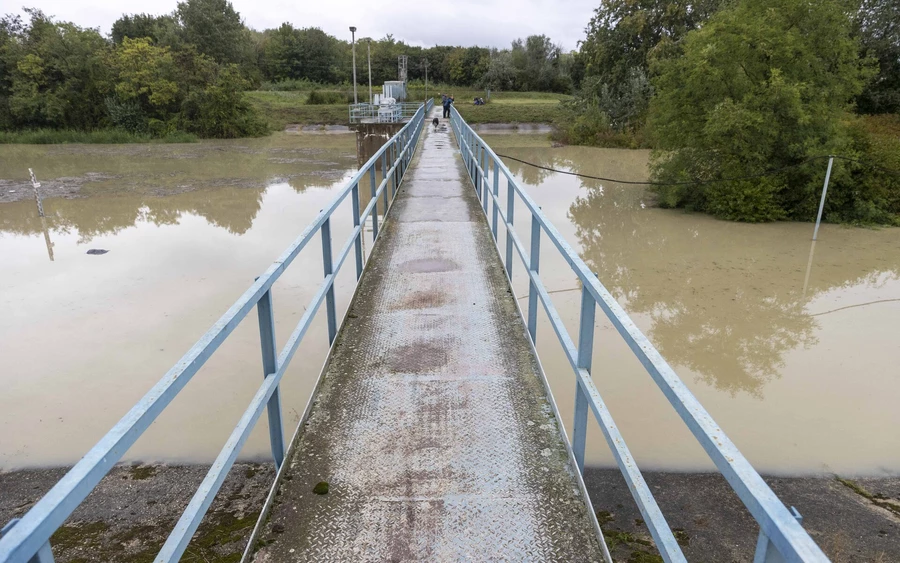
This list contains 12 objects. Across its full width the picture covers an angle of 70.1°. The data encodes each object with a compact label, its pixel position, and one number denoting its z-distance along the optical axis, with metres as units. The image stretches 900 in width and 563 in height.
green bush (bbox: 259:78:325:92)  59.97
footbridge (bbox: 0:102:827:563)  1.56
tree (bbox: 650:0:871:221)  11.78
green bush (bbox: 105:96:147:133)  33.31
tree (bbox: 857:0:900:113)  24.84
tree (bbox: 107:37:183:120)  33.12
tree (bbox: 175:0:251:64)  55.31
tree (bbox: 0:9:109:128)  32.81
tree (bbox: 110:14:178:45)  55.59
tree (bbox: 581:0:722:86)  26.66
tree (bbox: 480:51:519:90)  62.12
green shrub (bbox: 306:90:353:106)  47.38
